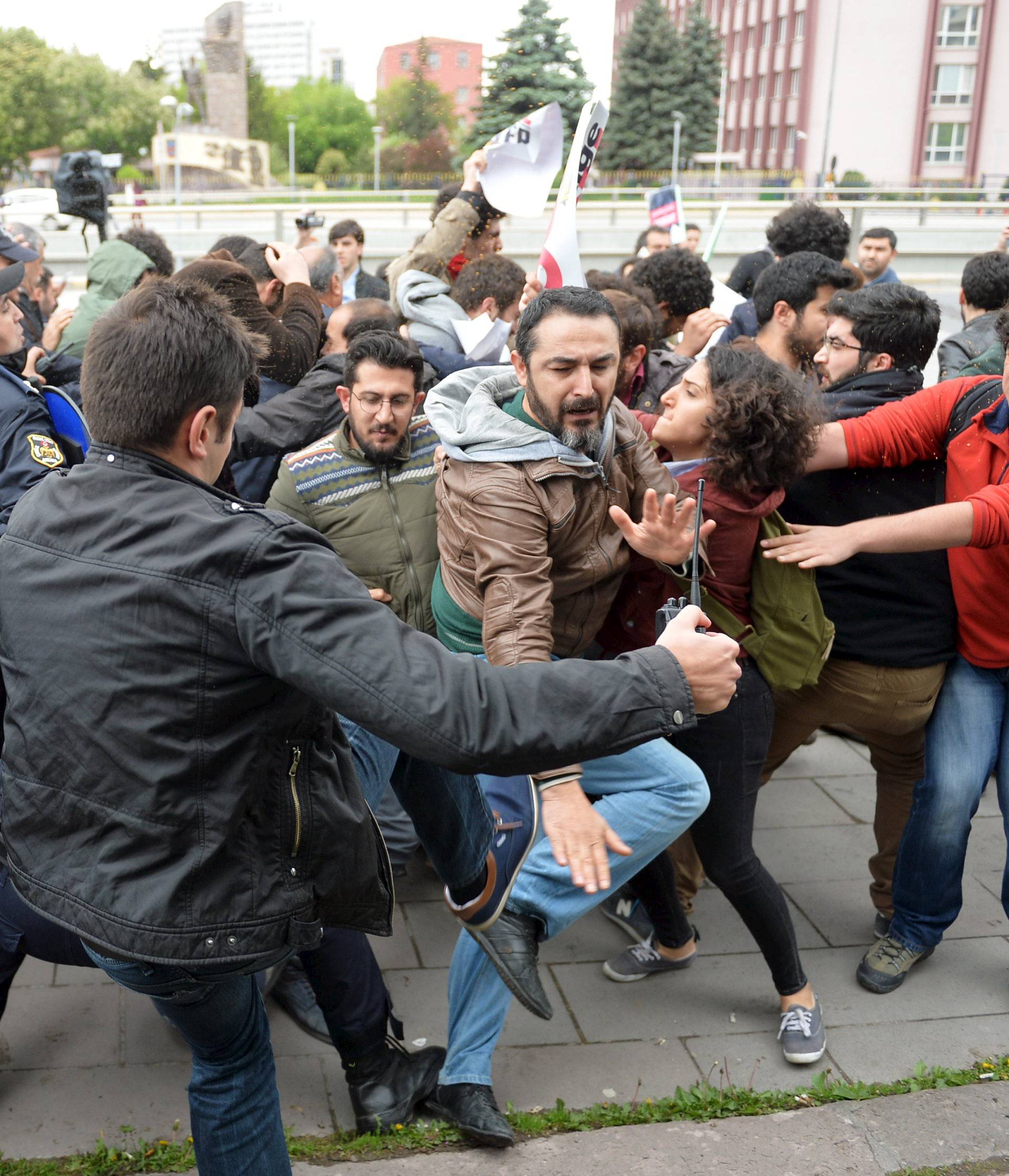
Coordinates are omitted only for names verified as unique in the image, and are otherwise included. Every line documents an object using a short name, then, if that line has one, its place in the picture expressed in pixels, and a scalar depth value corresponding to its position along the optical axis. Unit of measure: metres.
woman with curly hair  3.11
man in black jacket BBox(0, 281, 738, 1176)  1.89
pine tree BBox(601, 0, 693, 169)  51.59
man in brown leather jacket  2.88
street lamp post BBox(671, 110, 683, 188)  48.63
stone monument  81.44
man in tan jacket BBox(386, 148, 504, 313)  5.44
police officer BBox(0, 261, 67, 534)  3.33
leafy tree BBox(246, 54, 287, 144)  86.06
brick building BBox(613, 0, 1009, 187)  59.84
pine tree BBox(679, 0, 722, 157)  52.19
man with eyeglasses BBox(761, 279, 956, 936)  3.54
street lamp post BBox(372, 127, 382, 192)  41.80
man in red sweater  3.20
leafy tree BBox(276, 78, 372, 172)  74.62
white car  29.16
